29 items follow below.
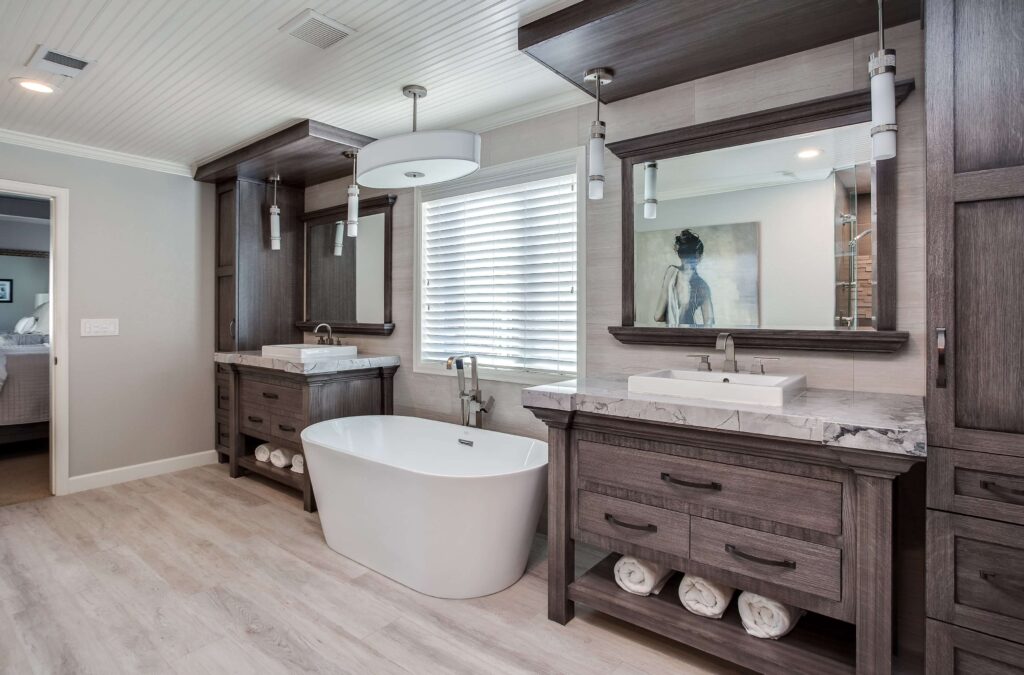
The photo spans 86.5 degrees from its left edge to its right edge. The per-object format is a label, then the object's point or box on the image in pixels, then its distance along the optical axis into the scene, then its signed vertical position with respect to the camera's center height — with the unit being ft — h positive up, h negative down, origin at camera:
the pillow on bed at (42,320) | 22.64 +0.76
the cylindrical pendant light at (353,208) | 10.67 +2.55
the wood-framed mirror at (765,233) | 6.75 +1.43
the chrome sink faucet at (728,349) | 7.33 -0.17
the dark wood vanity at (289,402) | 11.23 -1.43
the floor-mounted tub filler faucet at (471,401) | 10.27 -1.21
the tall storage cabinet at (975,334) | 4.51 +0.02
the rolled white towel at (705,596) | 6.13 -2.97
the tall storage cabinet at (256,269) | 13.88 +1.80
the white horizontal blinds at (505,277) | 9.72 +1.17
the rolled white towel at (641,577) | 6.62 -2.96
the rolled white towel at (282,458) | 12.16 -2.70
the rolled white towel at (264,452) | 12.73 -2.70
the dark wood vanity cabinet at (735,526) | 4.95 -2.01
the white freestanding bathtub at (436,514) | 7.47 -2.59
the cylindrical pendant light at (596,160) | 7.36 +2.40
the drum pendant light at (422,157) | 7.32 +2.47
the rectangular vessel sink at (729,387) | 5.88 -0.59
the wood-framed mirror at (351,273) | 12.73 +1.63
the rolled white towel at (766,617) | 5.75 -3.01
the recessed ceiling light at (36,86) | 9.05 +4.25
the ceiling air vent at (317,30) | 7.08 +4.16
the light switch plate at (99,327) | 12.51 +0.25
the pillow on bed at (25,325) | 22.17 +0.53
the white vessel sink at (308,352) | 11.71 -0.33
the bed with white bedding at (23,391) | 14.51 -1.44
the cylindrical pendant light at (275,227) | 13.58 +2.76
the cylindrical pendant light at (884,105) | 5.08 +2.17
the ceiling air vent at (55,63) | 8.04 +4.19
